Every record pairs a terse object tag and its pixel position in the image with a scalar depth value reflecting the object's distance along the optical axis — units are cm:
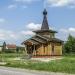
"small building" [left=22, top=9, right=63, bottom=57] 2712
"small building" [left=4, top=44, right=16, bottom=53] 7207
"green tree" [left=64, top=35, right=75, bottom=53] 4167
